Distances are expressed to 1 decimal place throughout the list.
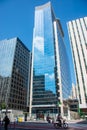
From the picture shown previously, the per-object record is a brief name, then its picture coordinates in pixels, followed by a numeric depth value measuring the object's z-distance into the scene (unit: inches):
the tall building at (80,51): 1846.9
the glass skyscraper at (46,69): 2187.9
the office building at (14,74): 2214.7
